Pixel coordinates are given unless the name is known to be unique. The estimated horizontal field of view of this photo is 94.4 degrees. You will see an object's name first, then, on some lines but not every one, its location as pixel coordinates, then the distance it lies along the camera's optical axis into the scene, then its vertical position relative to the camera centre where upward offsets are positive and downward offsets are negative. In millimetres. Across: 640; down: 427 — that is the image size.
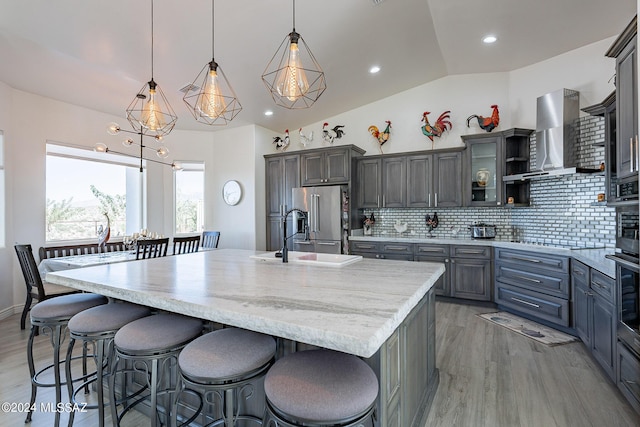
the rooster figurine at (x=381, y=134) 4992 +1362
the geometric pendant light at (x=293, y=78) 1855 +890
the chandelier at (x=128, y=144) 3135 +900
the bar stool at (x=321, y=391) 935 -597
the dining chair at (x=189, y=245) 3695 -409
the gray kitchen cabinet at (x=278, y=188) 5312 +487
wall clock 5496 +417
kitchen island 966 -354
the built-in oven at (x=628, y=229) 2066 -125
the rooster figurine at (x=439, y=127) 4598 +1355
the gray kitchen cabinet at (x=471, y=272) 3984 -801
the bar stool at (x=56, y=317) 1760 -613
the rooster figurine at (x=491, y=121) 4185 +1316
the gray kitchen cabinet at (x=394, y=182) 4730 +519
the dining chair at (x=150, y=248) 3244 -384
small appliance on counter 4246 -254
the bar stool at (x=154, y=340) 1356 -594
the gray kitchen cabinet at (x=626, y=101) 1886 +759
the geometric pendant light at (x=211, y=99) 2158 +875
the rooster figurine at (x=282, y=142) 5620 +1398
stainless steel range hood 3461 +951
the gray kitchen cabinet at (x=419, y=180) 4555 +520
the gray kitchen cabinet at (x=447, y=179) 4367 +512
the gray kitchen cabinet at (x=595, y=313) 2152 -835
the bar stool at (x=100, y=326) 1578 -600
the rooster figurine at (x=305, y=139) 5489 +1425
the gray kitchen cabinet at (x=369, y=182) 4922 +543
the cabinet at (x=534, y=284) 3121 -824
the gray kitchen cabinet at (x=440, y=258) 4211 -634
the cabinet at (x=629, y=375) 1789 -1039
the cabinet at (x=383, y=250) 4449 -558
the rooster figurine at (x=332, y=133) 5209 +1443
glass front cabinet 4094 +608
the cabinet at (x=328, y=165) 4840 +832
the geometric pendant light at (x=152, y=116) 2557 +875
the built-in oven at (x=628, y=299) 1828 -566
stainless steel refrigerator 4770 -47
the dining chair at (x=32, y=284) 2941 -729
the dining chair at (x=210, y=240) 4750 -409
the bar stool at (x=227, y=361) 1137 -585
